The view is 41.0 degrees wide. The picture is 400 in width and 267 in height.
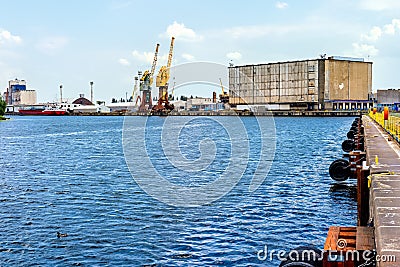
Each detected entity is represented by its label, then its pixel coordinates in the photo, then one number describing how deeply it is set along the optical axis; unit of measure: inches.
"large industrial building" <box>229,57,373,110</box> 7062.0
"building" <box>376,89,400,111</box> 7460.6
